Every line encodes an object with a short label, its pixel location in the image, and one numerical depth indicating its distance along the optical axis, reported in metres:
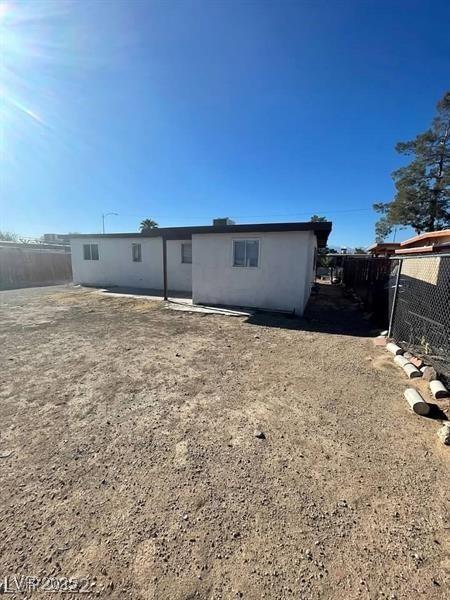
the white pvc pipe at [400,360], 4.14
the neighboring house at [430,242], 5.65
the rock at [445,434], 2.44
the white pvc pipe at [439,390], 3.17
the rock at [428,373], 3.54
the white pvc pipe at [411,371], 3.77
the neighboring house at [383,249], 14.83
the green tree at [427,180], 17.06
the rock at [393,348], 4.59
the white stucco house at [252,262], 7.69
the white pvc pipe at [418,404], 2.92
